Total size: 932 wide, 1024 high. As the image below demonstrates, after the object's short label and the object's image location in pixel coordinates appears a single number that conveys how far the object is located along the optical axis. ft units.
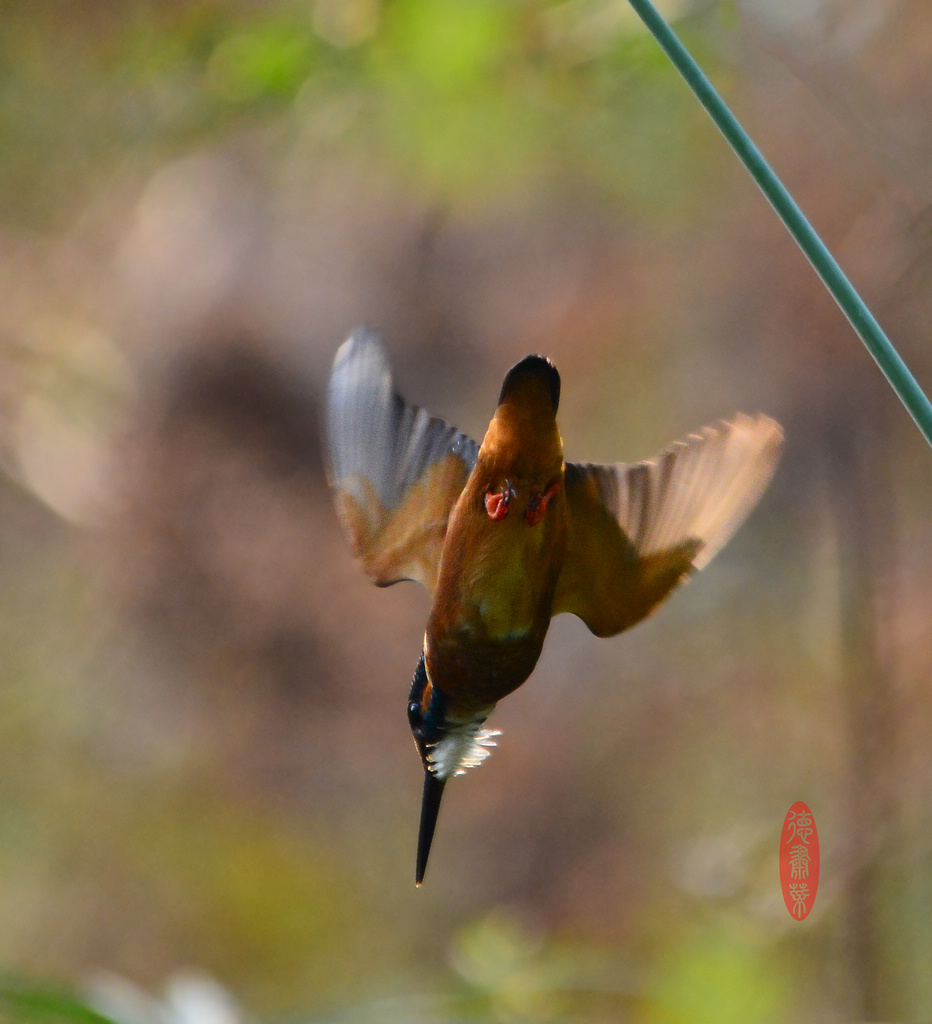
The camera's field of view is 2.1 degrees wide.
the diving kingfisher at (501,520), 21.38
